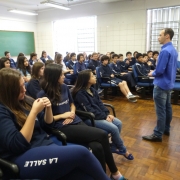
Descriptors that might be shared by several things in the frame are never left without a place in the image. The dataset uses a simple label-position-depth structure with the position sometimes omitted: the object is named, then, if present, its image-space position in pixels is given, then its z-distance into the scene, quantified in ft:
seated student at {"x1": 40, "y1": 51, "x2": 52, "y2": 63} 21.68
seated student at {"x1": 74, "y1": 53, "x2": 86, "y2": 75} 16.13
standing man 6.74
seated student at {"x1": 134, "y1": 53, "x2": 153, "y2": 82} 14.24
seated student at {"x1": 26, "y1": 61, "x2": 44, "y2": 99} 6.93
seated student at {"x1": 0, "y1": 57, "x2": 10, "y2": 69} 10.94
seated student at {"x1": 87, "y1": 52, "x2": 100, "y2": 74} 17.25
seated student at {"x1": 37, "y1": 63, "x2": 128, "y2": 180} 4.93
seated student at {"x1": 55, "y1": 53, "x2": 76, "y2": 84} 15.99
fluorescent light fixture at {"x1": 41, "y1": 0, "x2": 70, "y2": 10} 18.62
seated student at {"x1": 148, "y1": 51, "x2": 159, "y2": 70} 16.82
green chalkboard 24.43
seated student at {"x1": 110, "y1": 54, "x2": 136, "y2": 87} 15.08
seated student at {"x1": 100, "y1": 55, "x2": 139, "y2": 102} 13.26
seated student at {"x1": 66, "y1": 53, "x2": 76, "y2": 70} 18.76
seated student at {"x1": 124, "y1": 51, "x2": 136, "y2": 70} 18.46
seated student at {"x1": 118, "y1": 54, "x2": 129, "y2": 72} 17.60
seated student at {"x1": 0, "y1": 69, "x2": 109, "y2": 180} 3.37
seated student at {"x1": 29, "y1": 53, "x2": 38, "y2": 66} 18.06
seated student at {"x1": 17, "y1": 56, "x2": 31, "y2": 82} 11.27
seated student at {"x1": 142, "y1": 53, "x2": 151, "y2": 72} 15.76
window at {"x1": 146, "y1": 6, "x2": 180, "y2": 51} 18.80
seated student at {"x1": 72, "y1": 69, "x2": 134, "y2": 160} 5.84
